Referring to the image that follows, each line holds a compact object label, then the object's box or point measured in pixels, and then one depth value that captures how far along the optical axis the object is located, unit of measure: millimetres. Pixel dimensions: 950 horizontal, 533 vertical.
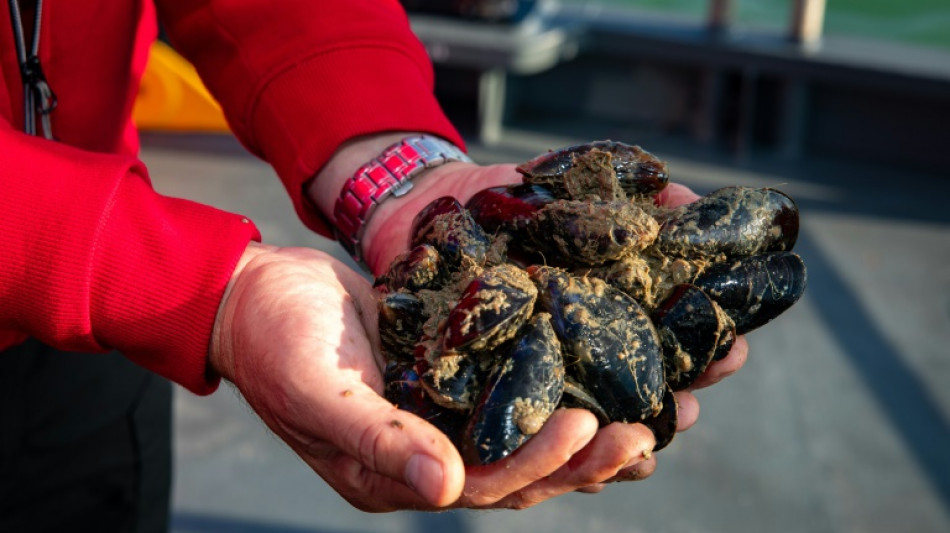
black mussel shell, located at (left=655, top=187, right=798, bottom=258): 410
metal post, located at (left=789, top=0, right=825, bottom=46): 1365
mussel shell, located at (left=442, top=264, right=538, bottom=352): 365
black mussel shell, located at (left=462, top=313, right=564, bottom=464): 347
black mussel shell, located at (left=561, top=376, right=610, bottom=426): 376
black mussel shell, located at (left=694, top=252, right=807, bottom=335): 402
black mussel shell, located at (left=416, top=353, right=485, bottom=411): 362
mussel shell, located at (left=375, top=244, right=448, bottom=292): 403
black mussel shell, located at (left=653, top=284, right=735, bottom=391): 381
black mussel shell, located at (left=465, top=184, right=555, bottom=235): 426
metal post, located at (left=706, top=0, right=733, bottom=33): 1418
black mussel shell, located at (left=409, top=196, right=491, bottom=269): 406
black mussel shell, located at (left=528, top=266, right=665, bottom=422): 369
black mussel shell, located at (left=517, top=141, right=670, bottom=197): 438
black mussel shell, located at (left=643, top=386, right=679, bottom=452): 381
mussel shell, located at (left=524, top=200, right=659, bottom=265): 396
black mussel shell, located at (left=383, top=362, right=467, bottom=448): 365
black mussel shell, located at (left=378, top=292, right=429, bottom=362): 382
